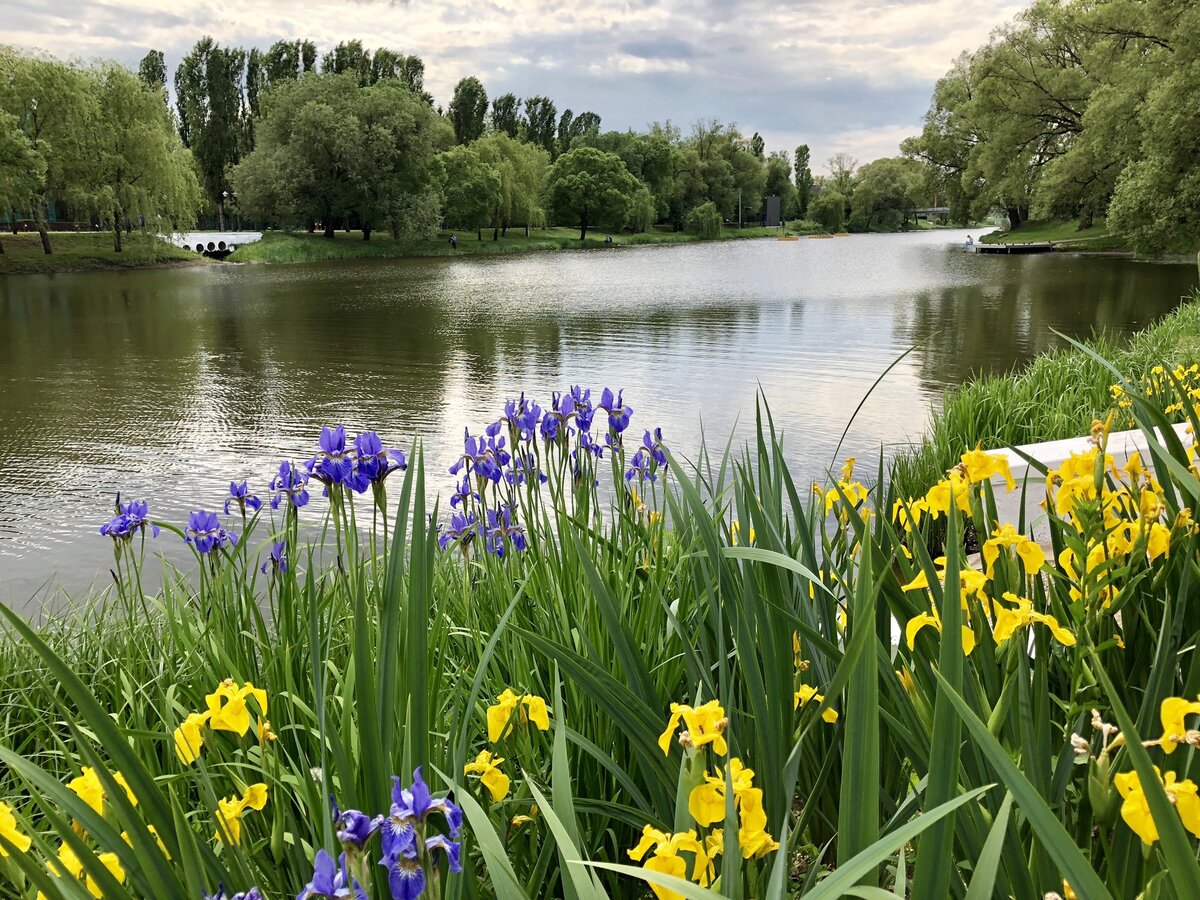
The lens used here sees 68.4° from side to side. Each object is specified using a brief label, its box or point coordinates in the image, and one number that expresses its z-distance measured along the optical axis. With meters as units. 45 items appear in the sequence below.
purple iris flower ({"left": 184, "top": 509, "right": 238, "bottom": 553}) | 2.55
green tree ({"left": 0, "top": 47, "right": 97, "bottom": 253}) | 30.92
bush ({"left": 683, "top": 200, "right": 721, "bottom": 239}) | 73.38
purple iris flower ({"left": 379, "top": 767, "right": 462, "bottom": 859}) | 0.75
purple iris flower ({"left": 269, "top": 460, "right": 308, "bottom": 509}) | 2.48
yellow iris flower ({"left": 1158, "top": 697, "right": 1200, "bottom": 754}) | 0.86
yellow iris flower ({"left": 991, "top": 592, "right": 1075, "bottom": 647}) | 1.07
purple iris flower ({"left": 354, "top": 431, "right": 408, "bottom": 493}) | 1.93
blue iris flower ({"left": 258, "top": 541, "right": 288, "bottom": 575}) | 2.42
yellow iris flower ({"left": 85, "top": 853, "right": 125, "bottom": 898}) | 0.98
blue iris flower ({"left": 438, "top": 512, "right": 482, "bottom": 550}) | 2.92
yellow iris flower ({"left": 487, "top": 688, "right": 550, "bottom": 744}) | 1.22
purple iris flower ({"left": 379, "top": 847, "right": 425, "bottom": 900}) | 0.76
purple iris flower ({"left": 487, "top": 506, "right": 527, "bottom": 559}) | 2.74
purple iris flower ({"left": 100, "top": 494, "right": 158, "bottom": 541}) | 2.55
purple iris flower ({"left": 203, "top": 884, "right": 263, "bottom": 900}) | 0.83
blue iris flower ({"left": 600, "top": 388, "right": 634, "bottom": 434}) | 2.98
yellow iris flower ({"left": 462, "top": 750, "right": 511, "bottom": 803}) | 1.16
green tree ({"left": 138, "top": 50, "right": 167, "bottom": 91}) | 52.19
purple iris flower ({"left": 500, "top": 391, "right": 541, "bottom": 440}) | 2.77
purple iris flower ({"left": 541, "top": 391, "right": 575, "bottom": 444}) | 2.80
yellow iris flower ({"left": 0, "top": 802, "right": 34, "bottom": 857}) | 0.89
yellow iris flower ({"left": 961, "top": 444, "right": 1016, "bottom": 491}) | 1.50
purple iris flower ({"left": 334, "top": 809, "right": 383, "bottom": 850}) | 0.77
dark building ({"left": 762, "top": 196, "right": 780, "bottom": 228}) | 94.44
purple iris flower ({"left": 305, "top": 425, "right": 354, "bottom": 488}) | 1.88
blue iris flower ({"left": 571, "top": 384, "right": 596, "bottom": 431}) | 2.92
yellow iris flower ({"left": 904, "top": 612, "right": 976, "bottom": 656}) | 1.09
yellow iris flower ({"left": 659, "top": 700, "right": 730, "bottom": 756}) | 0.89
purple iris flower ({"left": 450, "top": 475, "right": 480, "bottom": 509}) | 3.00
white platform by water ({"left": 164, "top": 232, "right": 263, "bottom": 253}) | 39.47
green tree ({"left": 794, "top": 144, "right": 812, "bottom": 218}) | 106.75
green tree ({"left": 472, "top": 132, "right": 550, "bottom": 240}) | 51.09
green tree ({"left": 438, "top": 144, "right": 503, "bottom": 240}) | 47.91
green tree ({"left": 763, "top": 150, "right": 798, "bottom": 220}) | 98.81
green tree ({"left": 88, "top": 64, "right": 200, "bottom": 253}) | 32.31
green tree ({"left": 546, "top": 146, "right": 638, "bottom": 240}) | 60.56
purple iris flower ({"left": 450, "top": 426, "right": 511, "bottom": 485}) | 2.87
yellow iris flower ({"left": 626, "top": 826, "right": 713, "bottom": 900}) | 0.86
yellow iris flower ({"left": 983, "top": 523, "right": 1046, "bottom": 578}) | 1.29
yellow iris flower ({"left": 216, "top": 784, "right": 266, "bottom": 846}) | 1.05
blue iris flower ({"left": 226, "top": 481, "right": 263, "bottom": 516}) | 2.72
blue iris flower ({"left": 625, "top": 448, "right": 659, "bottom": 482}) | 3.30
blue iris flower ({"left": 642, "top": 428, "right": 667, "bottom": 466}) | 2.85
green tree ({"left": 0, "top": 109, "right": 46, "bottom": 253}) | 28.06
